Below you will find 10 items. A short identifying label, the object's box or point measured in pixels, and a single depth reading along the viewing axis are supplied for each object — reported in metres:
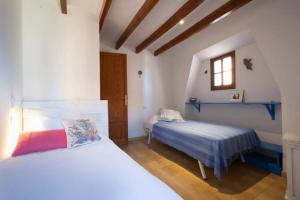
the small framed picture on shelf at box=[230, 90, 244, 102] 2.95
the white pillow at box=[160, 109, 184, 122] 3.52
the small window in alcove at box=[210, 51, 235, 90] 3.17
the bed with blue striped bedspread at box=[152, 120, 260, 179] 1.98
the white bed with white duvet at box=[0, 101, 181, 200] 0.80
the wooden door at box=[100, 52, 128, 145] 3.51
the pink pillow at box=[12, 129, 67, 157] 1.50
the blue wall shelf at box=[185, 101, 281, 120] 2.43
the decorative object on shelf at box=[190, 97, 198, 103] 3.96
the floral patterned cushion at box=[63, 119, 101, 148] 1.70
